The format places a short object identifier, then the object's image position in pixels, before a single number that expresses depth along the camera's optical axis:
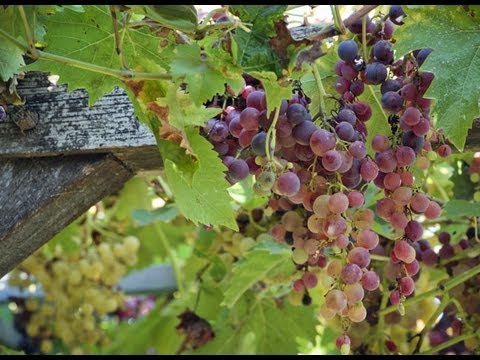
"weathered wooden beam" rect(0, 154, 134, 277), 1.33
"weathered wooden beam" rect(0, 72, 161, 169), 1.35
